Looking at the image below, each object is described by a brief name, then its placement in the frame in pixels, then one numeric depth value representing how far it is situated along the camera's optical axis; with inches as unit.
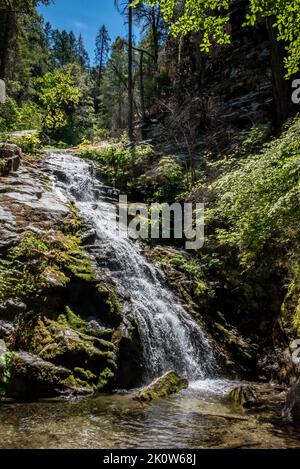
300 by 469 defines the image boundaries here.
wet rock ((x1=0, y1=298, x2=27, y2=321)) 265.6
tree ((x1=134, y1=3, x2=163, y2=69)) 987.9
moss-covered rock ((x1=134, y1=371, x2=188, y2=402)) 243.0
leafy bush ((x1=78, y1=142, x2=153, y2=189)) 625.0
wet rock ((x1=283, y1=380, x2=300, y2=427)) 200.2
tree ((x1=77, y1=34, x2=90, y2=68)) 2649.1
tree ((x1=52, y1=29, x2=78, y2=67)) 1945.1
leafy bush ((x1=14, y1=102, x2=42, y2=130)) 808.9
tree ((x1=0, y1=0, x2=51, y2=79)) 741.9
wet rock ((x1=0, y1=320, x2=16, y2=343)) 253.7
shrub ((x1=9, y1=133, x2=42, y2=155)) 634.2
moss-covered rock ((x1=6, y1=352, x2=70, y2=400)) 229.5
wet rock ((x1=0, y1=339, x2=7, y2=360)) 226.3
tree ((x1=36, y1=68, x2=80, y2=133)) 830.2
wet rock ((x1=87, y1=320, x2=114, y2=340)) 290.8
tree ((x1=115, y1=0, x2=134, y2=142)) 804.4
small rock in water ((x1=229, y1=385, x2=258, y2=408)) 235.9
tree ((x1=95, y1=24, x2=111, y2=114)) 2303.6
